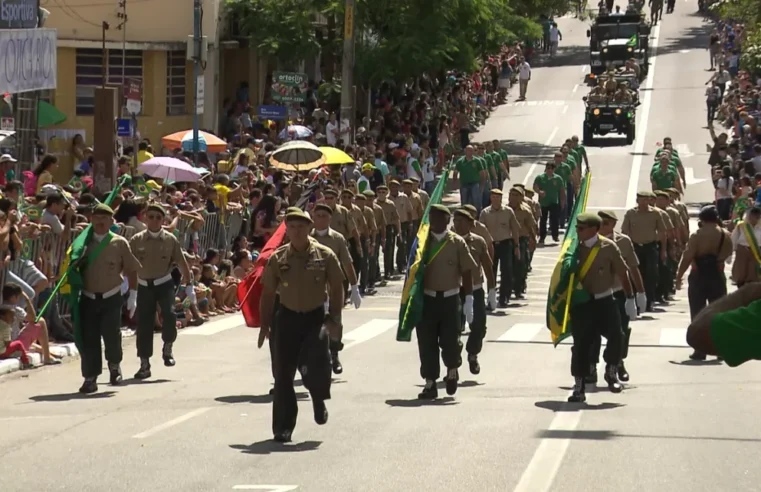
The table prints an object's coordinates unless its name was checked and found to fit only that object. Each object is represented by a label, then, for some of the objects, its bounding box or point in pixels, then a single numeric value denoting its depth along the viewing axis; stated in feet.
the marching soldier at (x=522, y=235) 86.02
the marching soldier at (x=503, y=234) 83.71
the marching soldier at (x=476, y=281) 54.80
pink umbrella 85.87
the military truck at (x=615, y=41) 221.46
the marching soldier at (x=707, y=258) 62.95
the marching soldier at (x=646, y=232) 79.41
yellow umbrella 101.65
